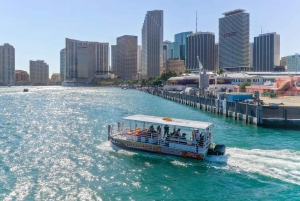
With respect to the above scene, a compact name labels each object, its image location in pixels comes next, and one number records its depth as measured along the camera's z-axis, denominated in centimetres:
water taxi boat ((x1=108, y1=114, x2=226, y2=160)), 2797
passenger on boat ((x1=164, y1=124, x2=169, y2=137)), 3017
